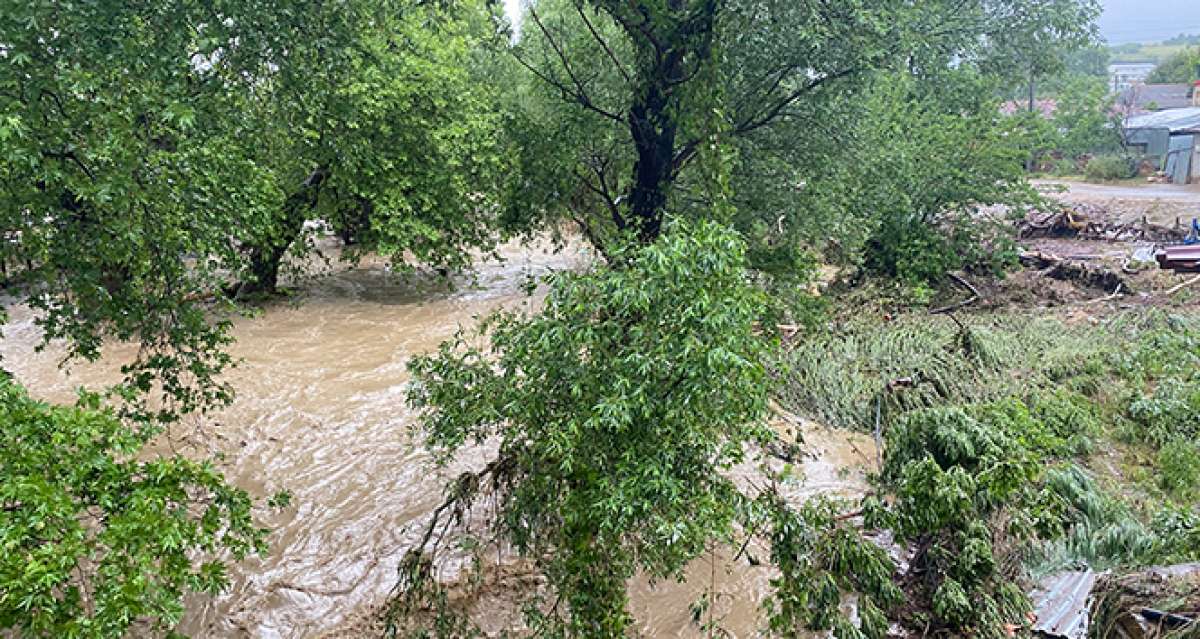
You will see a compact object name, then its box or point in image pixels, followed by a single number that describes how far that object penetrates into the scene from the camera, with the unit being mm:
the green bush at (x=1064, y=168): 27156
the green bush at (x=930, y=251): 11391
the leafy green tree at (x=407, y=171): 10734
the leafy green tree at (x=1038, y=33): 7863
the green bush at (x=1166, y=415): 6590
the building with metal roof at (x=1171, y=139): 23938
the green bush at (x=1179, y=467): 5797
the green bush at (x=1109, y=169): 25953
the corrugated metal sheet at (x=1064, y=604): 3979
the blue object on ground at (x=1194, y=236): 13946
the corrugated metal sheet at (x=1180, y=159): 23936
